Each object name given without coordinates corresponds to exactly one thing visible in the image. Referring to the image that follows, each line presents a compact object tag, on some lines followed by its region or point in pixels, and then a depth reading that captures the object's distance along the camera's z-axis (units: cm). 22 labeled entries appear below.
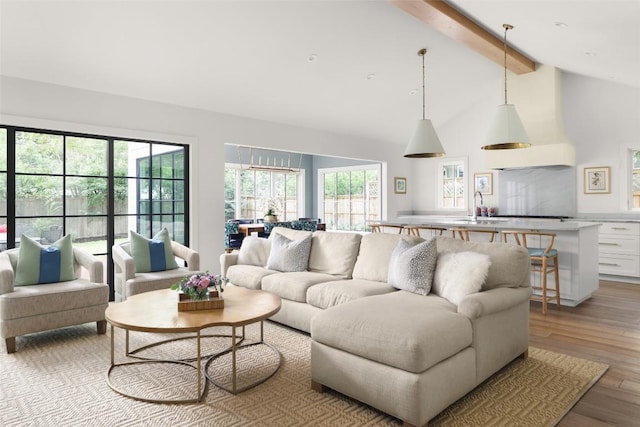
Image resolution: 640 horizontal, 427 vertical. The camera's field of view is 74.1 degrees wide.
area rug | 228
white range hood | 648
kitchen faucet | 809
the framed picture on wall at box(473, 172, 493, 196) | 806
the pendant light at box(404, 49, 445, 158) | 471
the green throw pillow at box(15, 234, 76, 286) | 369
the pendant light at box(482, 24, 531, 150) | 418
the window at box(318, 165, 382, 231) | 951
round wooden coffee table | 248
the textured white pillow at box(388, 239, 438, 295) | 308
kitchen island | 459
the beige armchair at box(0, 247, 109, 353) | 329
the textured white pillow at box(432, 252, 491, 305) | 278
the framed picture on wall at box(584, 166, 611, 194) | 662
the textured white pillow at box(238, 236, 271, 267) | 467
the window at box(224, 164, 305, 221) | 930
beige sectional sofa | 217
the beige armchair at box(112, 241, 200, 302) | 407
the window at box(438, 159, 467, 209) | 855
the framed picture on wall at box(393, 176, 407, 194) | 891
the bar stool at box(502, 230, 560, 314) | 438
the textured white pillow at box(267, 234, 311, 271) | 423
